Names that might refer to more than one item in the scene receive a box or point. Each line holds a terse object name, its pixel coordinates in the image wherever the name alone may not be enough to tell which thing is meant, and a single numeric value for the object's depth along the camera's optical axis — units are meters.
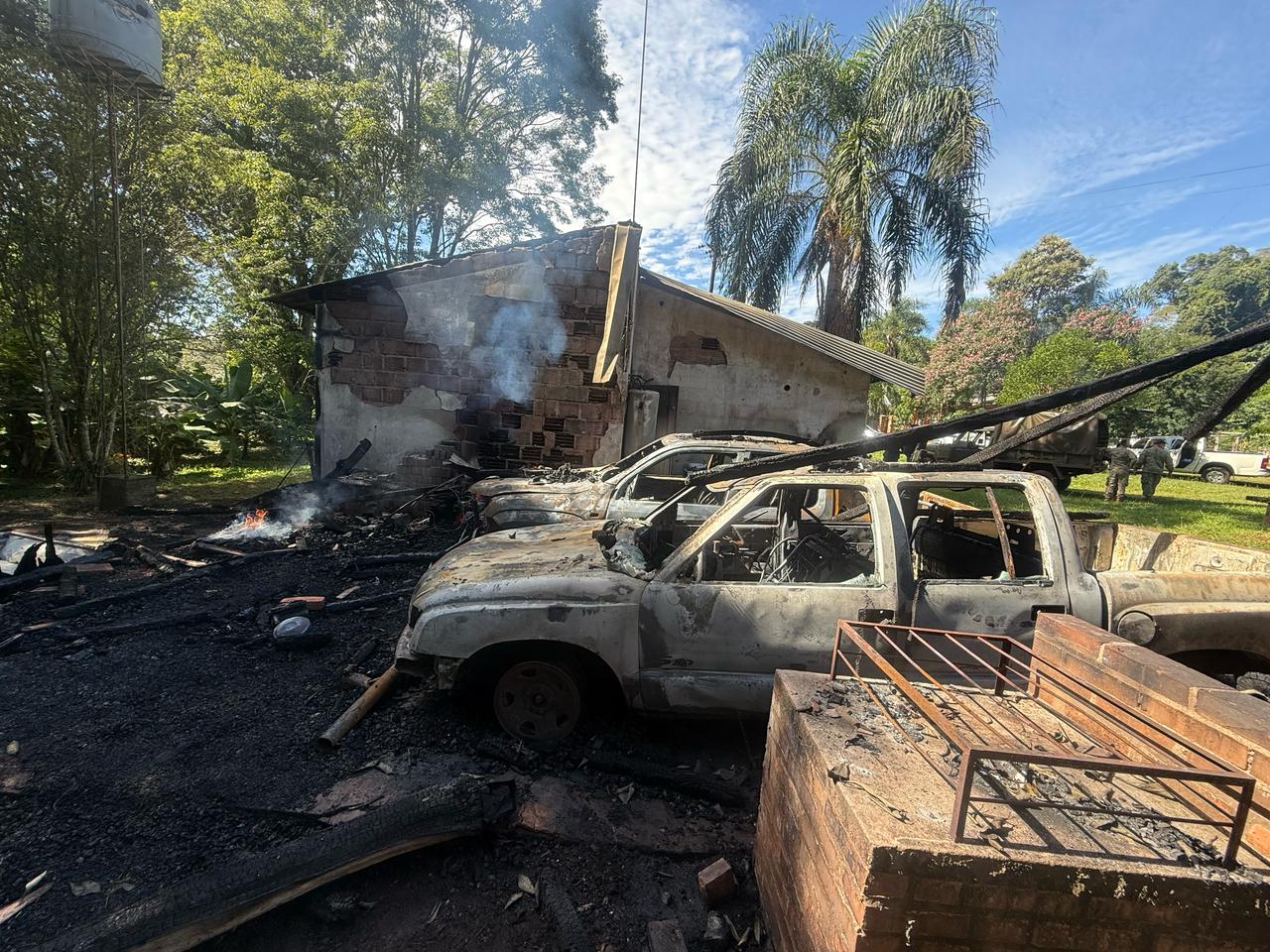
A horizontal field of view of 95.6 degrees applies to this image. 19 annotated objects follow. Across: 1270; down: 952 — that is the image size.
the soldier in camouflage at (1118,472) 11.80
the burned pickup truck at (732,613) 2.84
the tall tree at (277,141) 13.62
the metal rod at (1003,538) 3.03
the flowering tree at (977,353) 28.20
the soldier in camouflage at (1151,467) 11.95
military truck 14.67
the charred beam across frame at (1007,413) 2.86
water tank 7.18
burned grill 1.28
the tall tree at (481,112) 16.28
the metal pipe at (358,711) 3.06
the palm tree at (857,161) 13.16
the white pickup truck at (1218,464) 18.44
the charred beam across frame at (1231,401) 2.79
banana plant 13.99
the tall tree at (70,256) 8.37
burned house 8.82
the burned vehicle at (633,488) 5.64
